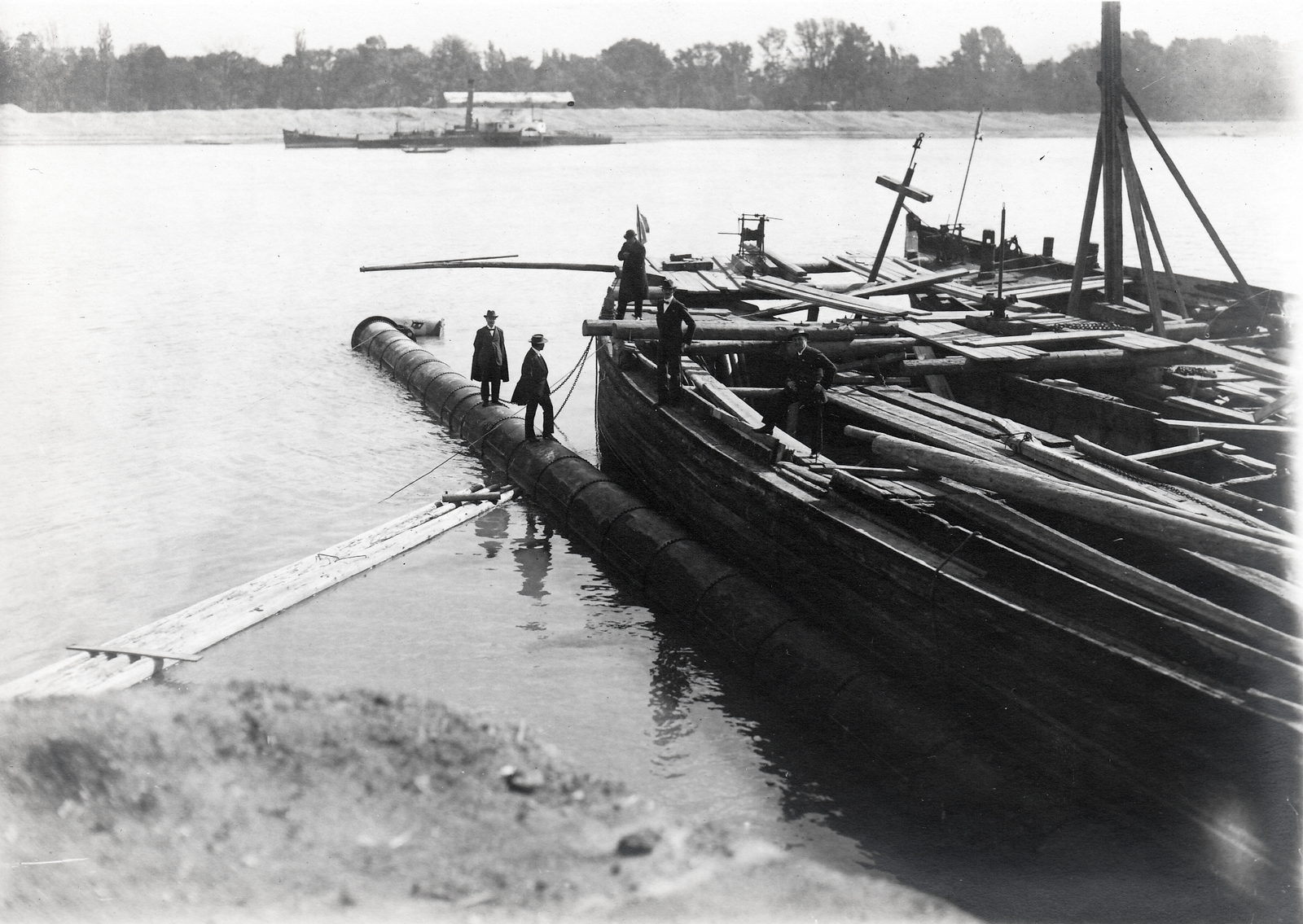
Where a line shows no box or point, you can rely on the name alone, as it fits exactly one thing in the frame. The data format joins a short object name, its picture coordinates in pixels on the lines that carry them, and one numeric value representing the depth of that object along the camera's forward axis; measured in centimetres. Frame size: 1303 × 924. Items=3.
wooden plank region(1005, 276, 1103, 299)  2078
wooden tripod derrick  1711
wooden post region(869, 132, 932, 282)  2206
